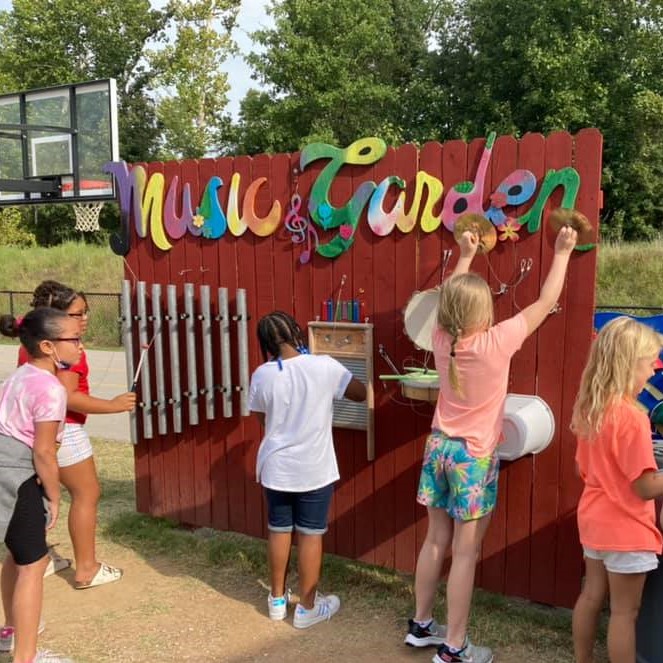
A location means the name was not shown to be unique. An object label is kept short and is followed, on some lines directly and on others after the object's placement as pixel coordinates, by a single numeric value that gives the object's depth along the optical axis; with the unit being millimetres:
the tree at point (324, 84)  24984
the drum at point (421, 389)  3650
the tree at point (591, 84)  22219
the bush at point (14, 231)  27781
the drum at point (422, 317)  3857
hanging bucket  3428
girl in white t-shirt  3541
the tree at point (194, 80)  28453
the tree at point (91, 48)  29172
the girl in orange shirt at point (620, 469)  2682
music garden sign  3699
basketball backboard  9602
